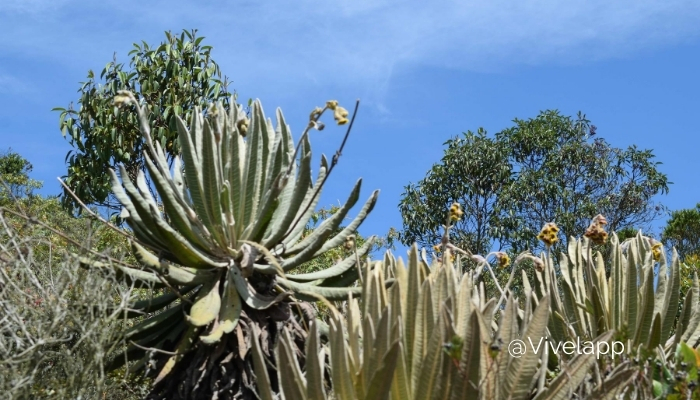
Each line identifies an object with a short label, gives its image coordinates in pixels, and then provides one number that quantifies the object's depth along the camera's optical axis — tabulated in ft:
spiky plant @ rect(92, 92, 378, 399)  12.99
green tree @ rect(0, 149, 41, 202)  71.95
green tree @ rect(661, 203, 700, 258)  68.33
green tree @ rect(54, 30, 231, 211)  36.91
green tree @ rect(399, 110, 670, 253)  65.21
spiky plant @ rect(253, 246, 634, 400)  9.69
